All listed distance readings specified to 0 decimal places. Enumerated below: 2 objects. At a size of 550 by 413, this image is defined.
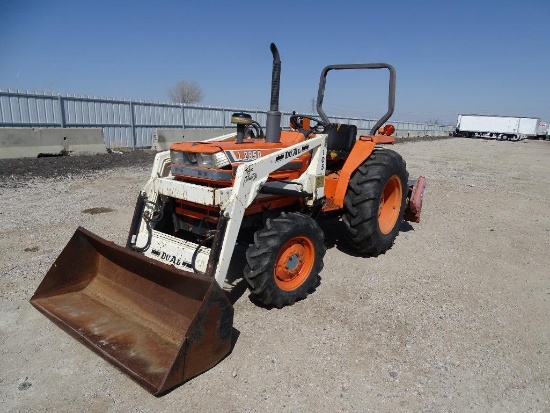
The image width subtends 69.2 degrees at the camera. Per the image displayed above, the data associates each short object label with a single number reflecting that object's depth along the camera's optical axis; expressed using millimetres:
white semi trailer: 44125
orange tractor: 2600
